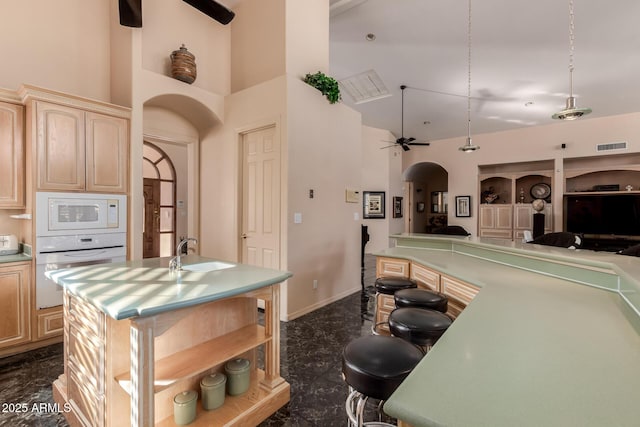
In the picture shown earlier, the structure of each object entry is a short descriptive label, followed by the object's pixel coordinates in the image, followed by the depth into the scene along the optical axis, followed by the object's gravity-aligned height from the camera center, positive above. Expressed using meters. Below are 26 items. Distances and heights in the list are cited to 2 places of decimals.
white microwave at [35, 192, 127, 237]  2.66 -0.01
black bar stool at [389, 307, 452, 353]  1.60 -0.63
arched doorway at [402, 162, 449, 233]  9.75 +0.55
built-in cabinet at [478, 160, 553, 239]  7.23 +0.40
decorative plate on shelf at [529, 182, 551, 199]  7.19 +0.52
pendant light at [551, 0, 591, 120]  2.53 +0.87
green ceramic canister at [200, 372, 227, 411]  1.70 -1.05
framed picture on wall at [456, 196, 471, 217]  8.02 +0.16
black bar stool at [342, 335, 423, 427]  1.12 -0.61
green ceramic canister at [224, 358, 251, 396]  1.83 -1.03
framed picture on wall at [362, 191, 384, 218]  8.40 +0.23
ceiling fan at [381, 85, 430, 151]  5.65 +1.59
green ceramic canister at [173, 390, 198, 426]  1.58 -1.06
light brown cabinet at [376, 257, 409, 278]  2.94 -0.57
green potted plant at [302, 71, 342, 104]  3.72 +1.64
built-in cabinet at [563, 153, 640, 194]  6.36 +0.86
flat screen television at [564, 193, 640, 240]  6.09 -0.07
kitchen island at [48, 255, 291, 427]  1.33 -0.72
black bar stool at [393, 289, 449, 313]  2.05 -0.62
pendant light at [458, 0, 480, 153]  4.09 +2.31
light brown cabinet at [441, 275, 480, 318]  2.00 -0.60
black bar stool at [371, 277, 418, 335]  2.56 -0.71
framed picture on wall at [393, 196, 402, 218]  8.90 +0.15
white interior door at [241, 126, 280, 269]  3.55 +0.17
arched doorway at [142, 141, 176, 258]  6.54 +0.21
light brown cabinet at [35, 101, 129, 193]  2.69 +0.62
